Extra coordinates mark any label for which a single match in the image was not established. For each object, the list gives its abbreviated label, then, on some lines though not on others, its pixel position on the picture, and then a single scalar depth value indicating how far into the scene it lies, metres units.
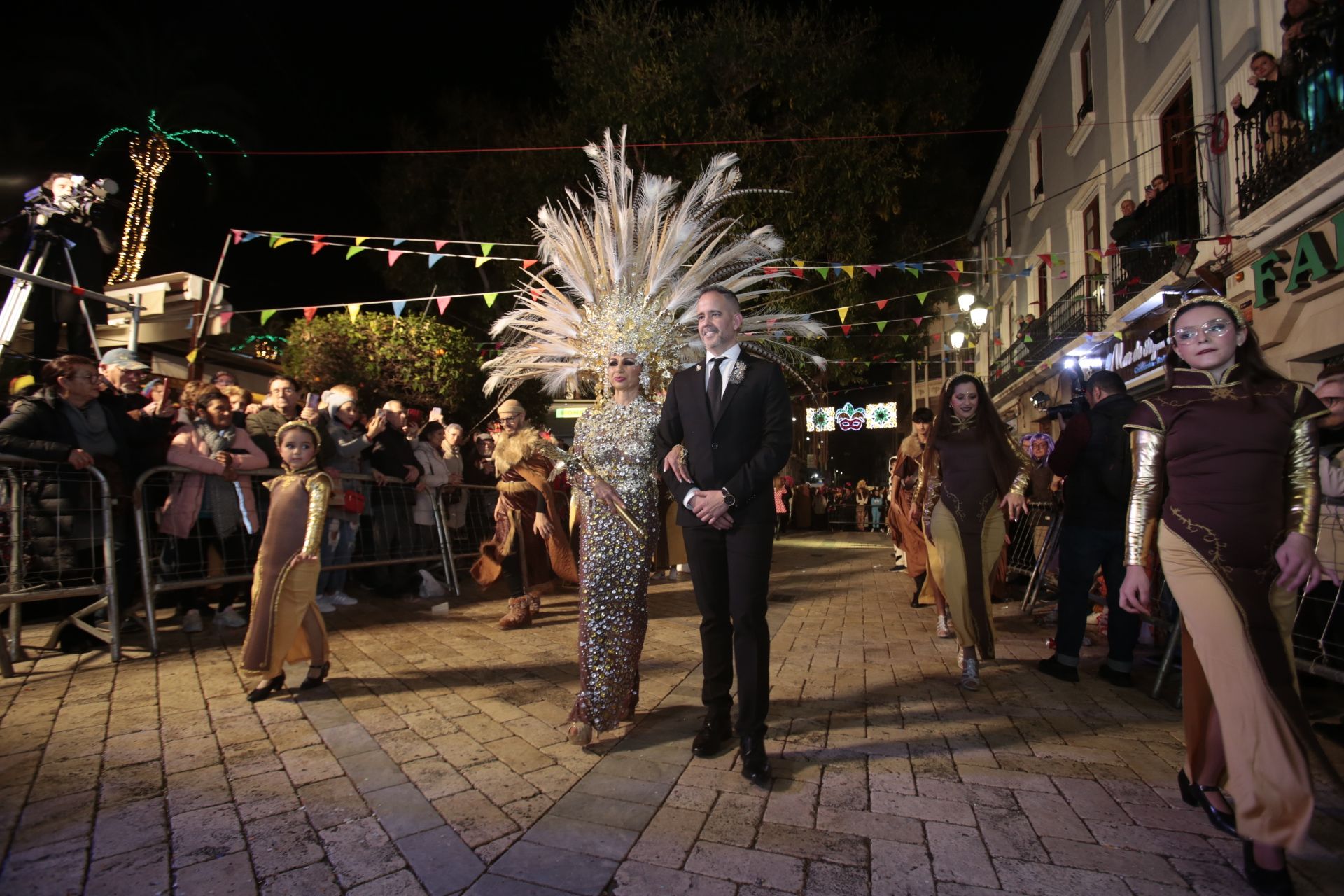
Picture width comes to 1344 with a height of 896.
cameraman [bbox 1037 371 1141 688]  4.52
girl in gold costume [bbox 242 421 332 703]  3.88
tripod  6.77
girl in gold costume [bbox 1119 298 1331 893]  2.24
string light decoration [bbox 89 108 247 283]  13.52
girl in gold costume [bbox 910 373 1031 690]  4.47
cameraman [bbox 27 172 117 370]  7.81
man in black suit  3.03
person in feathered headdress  3.51
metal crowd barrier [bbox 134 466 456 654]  5.23
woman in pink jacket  5.55
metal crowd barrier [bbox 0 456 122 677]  4.58
